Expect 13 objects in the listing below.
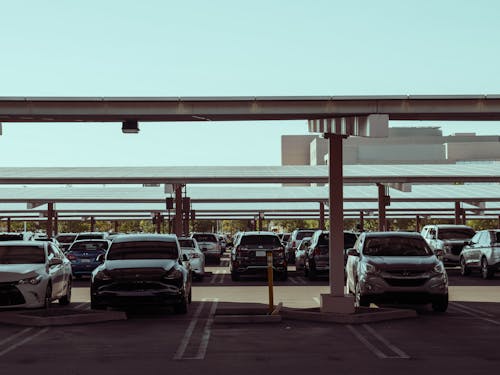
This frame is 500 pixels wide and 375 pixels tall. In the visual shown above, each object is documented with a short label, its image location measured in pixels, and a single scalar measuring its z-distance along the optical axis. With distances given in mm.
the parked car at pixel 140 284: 19500
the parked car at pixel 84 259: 34656
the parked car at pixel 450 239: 40875
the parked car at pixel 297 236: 48719
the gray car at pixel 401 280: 20391
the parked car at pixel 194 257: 32250
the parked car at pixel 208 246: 48094
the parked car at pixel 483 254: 34156
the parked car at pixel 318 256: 33562
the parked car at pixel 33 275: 19891
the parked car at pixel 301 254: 38225
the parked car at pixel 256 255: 33031
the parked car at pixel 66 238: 49694
